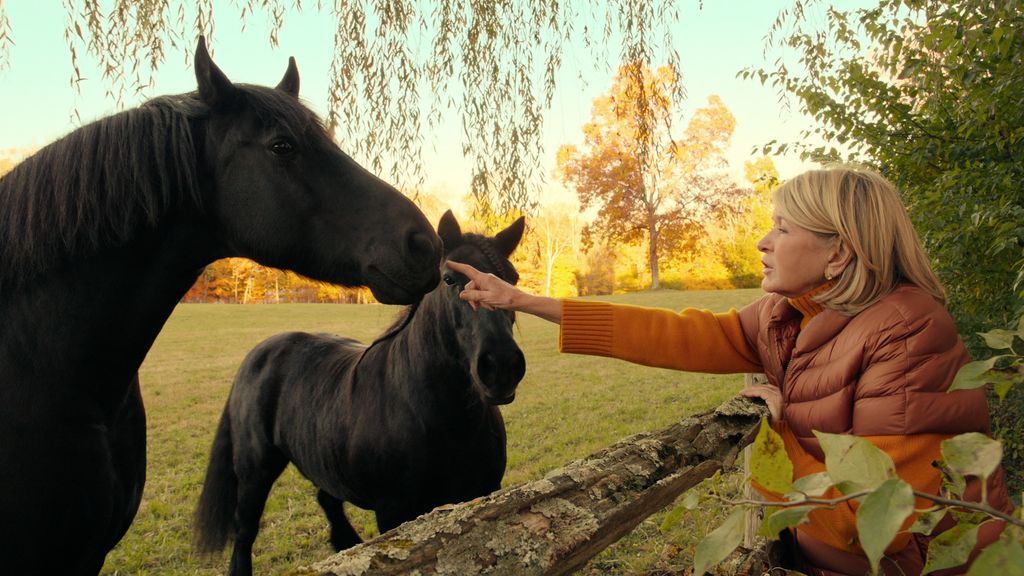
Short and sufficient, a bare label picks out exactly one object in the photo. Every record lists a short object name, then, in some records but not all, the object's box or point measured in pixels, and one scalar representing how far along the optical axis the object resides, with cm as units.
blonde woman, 150
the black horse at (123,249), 191
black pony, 313
